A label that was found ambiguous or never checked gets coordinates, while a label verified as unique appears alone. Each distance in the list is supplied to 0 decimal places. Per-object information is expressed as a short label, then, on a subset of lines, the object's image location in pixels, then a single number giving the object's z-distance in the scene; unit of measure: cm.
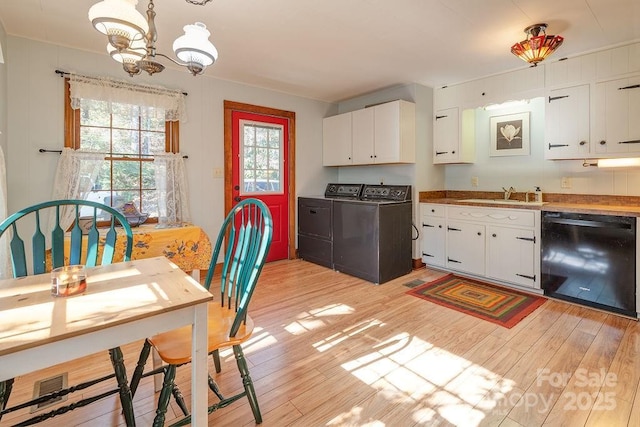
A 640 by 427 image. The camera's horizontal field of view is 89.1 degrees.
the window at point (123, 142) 301
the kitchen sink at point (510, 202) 324
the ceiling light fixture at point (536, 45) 245
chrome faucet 372
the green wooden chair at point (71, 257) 134
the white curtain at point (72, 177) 285
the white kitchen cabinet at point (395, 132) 380
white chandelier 128
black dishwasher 259
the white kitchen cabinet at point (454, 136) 389
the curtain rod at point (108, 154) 282
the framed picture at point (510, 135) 362
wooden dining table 86
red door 407
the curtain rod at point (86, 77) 288
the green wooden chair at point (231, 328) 130
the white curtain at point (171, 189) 338
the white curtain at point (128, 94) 293
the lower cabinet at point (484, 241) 315
